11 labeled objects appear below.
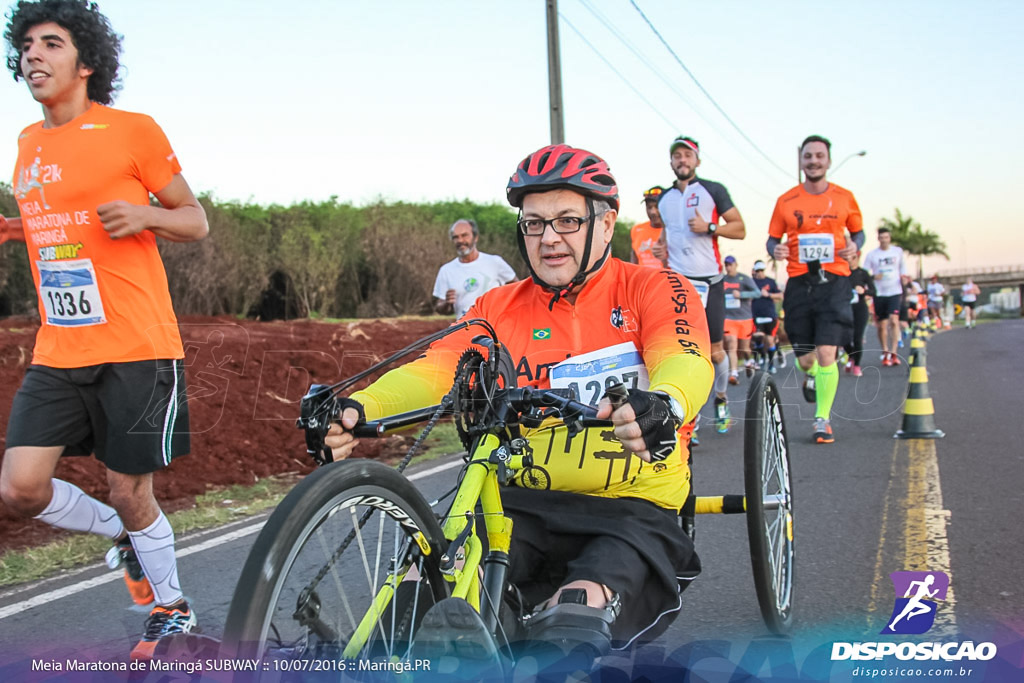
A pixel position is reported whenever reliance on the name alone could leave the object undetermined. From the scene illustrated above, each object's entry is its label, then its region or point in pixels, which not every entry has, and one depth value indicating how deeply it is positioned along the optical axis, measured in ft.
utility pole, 50.62
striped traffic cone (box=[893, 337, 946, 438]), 25.31
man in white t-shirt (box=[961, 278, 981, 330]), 111.24
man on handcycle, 8.02
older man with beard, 30.40
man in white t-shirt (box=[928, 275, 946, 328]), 116.57
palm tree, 367.86
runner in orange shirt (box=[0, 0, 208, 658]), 11.15
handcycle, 5.38
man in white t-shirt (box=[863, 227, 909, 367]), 49.57
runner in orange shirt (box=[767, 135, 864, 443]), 24.63
